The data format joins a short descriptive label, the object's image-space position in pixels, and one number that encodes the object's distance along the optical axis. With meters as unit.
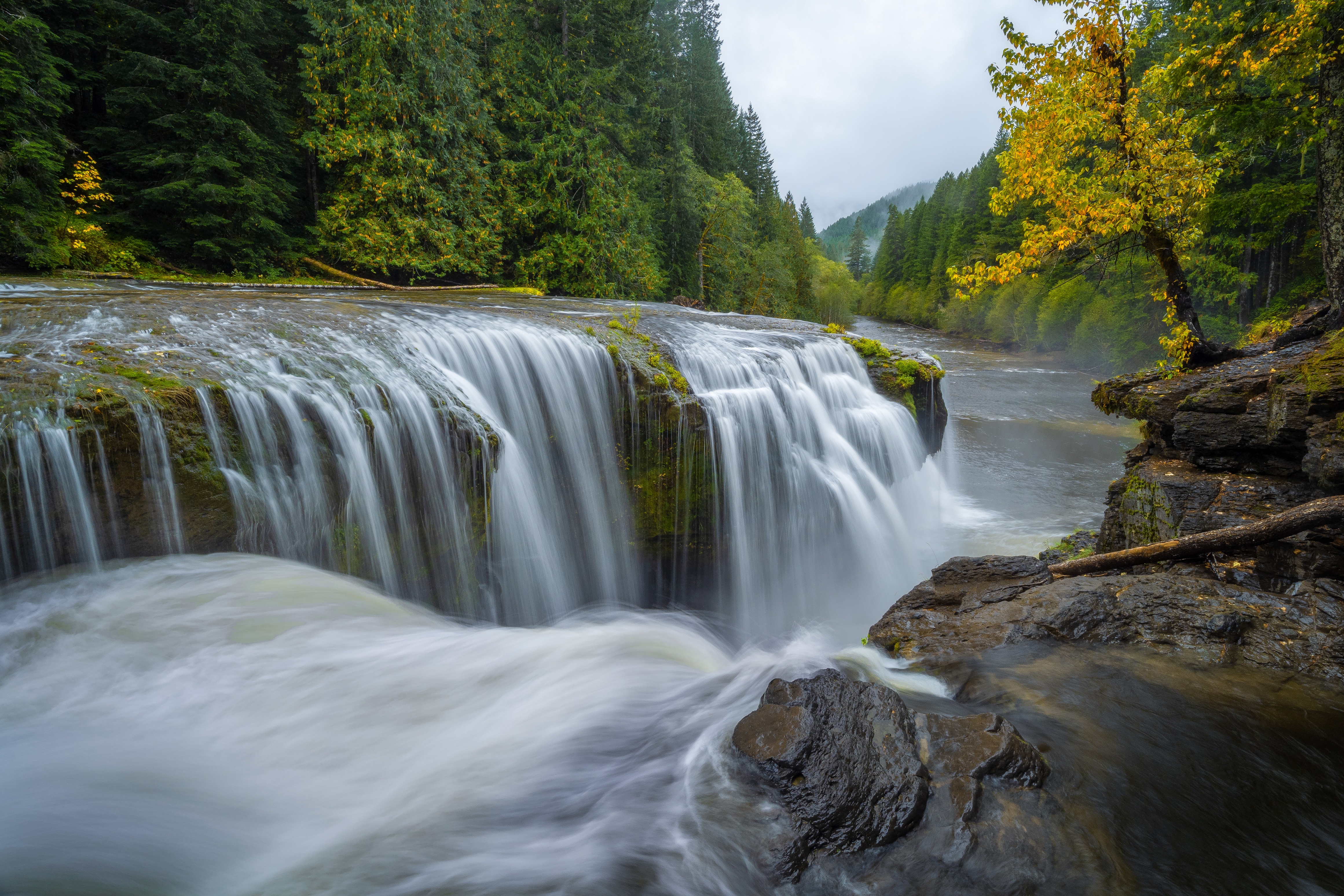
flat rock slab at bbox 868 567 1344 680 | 3.26
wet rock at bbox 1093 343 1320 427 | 5.41
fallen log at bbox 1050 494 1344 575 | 3.65
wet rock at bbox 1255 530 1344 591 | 3.72
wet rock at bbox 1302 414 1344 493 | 4.06
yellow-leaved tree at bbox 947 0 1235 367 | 7.18
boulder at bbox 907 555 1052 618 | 4.44
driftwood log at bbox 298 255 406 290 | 14.98
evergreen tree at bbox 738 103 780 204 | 45.22
